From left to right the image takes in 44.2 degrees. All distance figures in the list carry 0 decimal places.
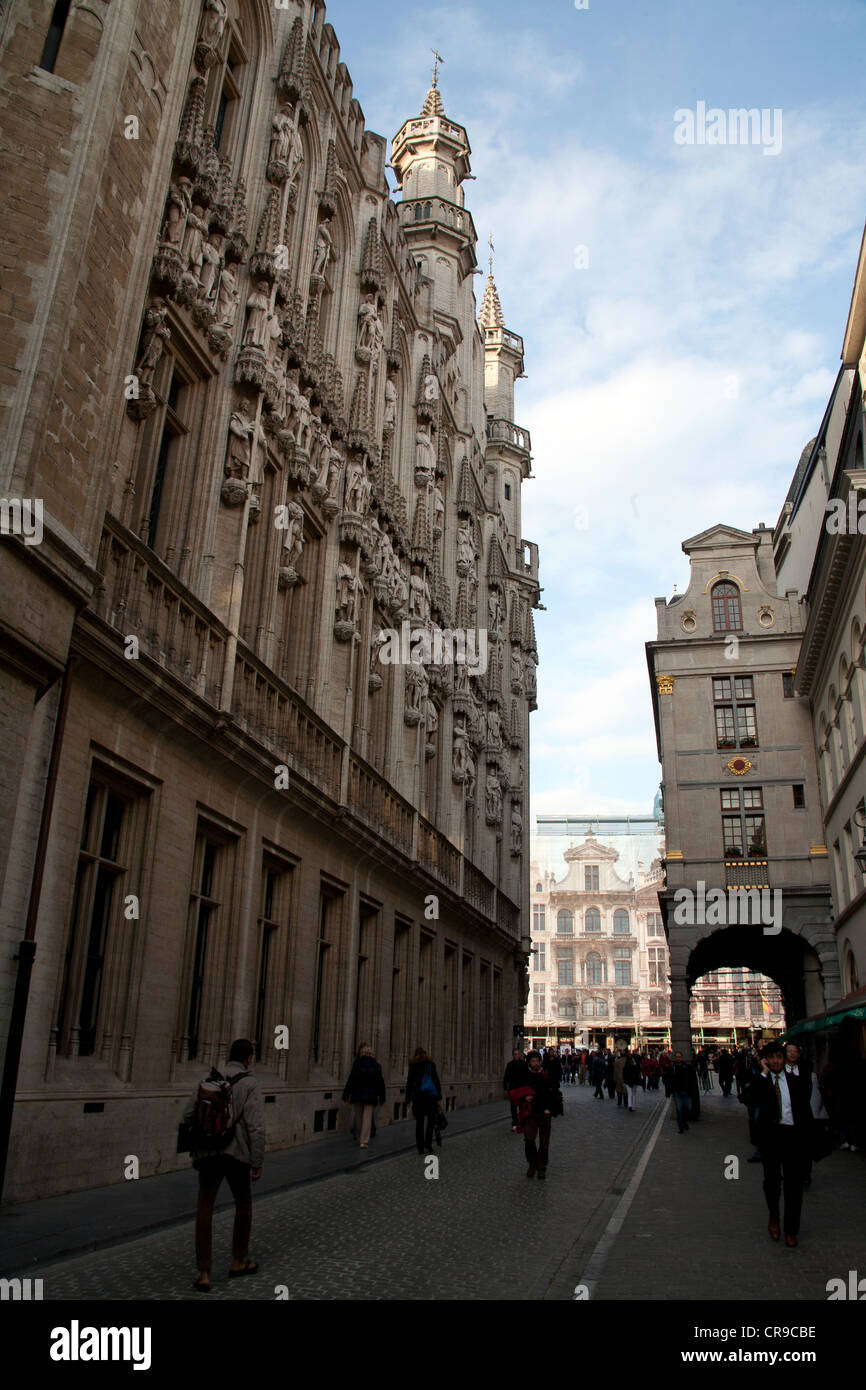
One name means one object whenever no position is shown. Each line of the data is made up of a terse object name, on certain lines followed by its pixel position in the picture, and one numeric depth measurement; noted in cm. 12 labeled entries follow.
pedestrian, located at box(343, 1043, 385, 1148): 1688
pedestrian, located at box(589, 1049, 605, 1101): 4284
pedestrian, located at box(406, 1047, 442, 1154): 1717
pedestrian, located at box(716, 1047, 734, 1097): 4412
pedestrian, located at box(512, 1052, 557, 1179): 1462
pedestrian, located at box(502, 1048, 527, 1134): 1509
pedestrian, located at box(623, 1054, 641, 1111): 3606
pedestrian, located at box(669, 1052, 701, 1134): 2619
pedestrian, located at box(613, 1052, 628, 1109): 3500
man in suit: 982
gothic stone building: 1062
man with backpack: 745
